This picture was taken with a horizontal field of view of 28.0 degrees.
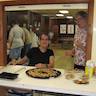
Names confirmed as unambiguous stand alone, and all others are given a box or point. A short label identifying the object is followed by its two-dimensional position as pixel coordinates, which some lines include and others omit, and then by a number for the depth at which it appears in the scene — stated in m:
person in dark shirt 2.40
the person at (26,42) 2.66
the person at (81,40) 2.09
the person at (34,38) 2.70
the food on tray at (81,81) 1.62
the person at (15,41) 2.60
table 1.48
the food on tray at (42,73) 1.77
